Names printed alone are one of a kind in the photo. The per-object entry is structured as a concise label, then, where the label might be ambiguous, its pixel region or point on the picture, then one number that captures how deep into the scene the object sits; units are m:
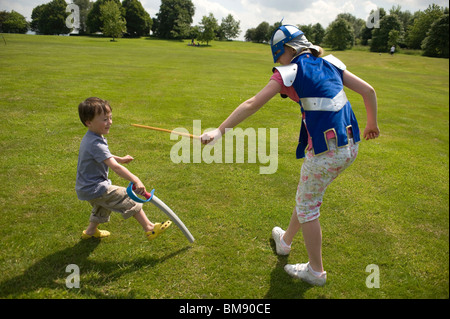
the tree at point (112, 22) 58.81
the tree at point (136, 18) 78.01
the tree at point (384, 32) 41.88
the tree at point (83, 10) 74.12
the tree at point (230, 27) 99.97
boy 3.18
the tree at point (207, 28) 66.44
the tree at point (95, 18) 71.56
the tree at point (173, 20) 75.88
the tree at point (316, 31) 60.29
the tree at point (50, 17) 55.81
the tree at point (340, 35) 58.56
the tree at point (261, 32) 91.31
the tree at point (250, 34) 97.05
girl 2.59
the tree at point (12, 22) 38.52
